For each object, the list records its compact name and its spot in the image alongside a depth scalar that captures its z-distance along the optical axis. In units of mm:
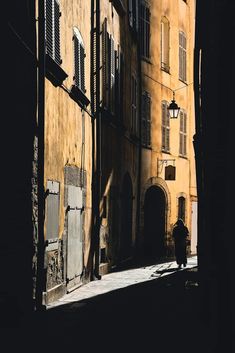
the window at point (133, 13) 23730
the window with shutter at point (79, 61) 15328
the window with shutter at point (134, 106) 23938
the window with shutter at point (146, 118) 25656
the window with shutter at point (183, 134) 28609
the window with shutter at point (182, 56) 28591
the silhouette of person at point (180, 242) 21562
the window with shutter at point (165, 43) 27484
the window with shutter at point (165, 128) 27247
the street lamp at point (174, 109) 22062
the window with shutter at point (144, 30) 25859
